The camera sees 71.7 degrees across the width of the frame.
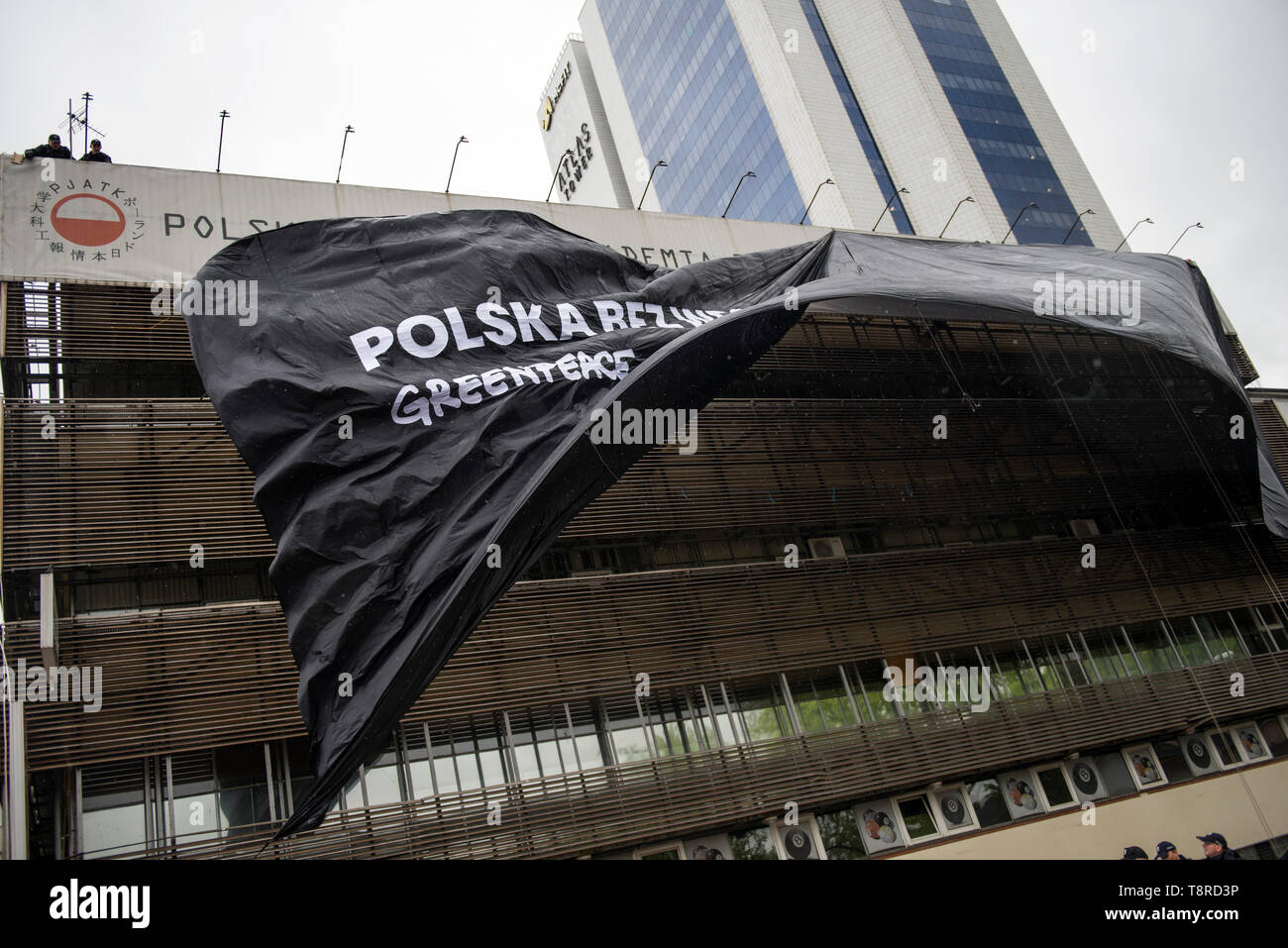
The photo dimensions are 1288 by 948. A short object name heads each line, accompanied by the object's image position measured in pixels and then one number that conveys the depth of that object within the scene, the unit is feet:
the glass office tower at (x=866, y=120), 176.76
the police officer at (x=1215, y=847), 30.94
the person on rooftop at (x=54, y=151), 44.31
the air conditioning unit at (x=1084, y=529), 59.41
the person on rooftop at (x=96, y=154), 45.65
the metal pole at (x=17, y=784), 30.12
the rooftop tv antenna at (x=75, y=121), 44.93
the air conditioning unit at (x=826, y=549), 52.26
